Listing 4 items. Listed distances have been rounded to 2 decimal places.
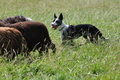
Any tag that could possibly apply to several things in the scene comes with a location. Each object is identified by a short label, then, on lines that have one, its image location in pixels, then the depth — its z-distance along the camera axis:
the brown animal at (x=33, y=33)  11.05
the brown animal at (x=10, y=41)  9.56
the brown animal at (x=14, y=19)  13.50
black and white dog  16.47
